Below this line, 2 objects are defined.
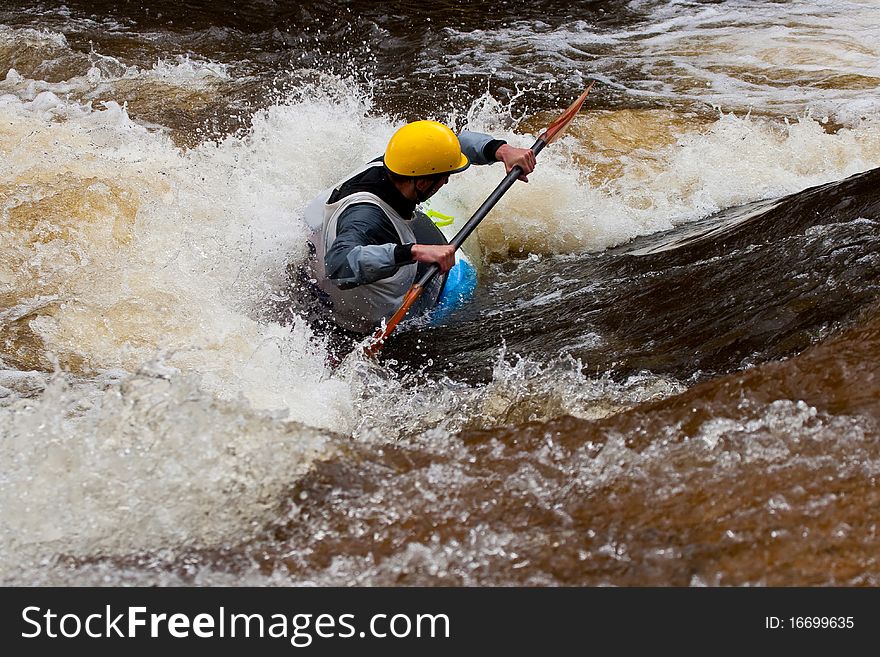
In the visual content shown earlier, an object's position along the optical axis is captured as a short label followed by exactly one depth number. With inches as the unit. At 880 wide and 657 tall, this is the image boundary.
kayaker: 299.0
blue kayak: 351.9
